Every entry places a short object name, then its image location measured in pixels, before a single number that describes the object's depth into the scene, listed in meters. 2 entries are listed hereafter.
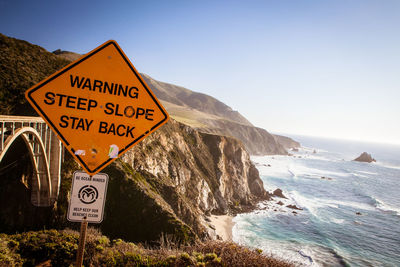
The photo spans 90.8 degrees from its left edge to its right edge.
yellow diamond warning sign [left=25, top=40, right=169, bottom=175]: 2.20
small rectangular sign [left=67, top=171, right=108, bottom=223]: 2.28
